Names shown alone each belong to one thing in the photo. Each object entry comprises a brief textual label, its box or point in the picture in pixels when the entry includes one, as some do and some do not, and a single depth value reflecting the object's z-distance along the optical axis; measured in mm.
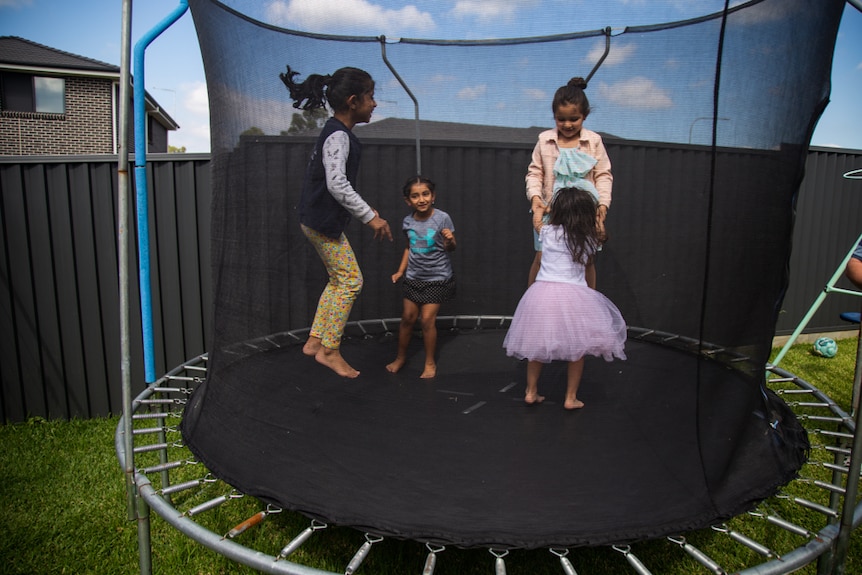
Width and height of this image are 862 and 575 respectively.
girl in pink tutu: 1721
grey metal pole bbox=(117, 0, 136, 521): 1247
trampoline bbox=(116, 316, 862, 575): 1234
